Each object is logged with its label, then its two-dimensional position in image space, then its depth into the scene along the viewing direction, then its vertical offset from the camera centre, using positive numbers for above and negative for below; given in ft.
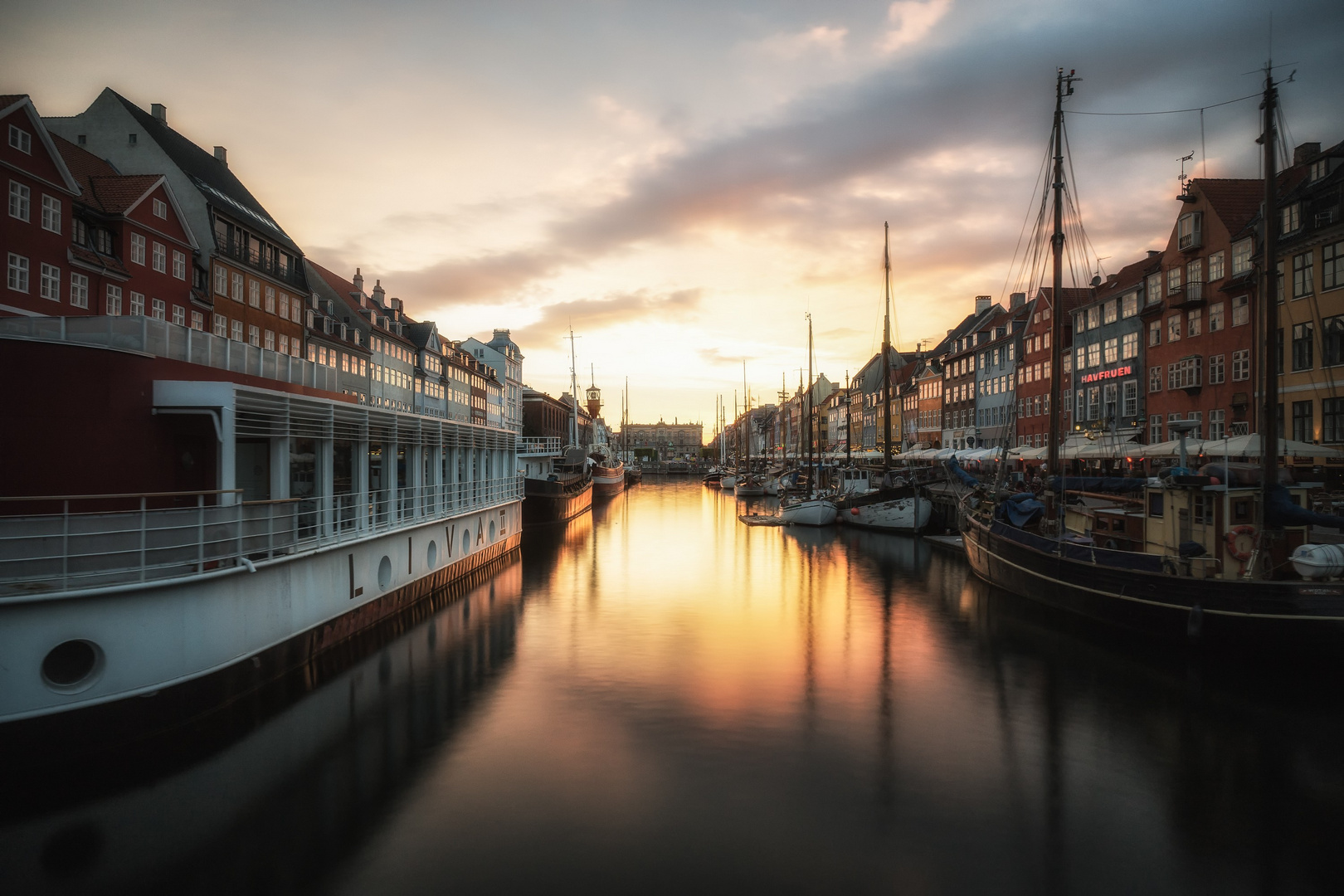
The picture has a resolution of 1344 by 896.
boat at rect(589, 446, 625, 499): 271.90 -8.25
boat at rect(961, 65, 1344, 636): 48.60 -8.37
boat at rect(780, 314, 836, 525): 161.27 -12.80
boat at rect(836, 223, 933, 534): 141.28 -10.08
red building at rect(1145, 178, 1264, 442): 111.04 +22.72
